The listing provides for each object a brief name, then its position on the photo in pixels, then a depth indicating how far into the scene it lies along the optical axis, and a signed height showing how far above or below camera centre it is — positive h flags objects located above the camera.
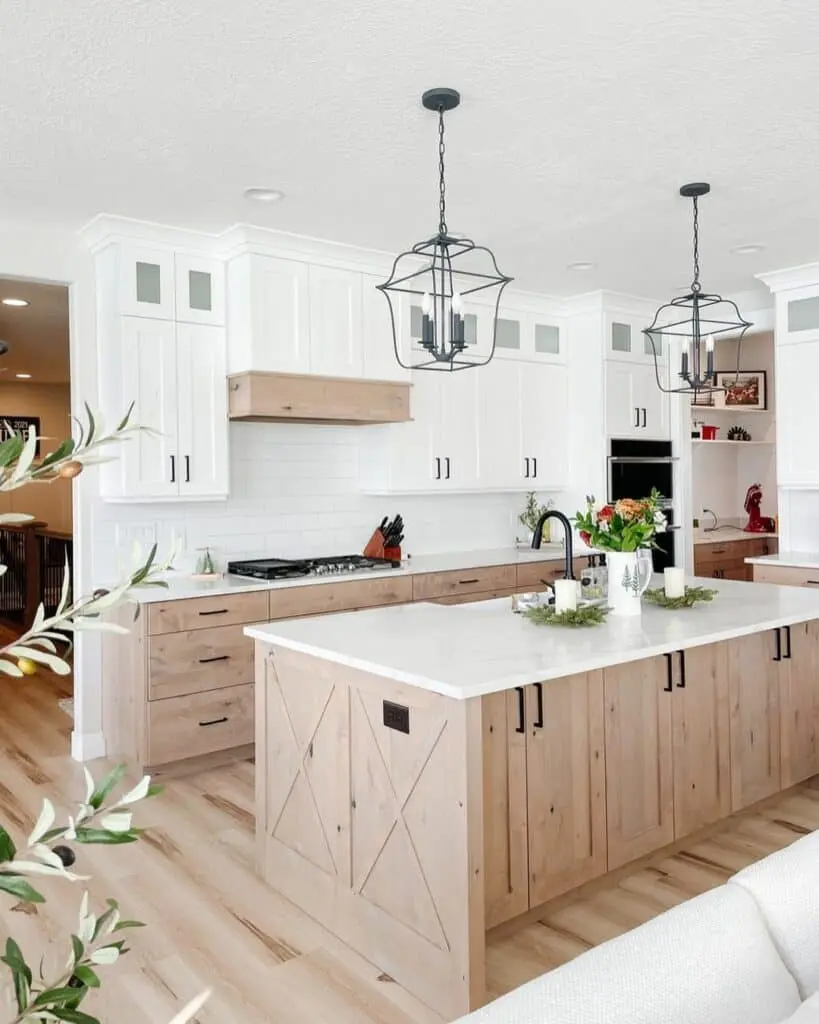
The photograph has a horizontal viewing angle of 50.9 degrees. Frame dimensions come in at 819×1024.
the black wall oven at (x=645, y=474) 6.00 +0.13
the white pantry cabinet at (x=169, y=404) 4.22 +0.47
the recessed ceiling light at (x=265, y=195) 3.73 +1.32
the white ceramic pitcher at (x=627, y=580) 3.14 -0.33
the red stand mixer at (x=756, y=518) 7.30 -0.24
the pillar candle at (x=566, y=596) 3.03 -0.37
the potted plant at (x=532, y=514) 6.14 -0.15
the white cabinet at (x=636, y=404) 5.93 +0.62
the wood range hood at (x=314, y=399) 4.41 +0.52
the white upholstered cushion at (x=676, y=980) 1.09 -0.65
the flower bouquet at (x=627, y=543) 3.15 -0.19
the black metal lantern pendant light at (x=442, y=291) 2.74 +1.01
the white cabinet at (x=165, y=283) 4.20 +1.08
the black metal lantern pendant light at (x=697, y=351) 3.63 +0.60
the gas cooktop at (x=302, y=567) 4.50 -0.39
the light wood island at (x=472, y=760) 2.25 -0.83
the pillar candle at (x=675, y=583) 3.46 -0.37
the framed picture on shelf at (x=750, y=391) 7.48 +0.87
